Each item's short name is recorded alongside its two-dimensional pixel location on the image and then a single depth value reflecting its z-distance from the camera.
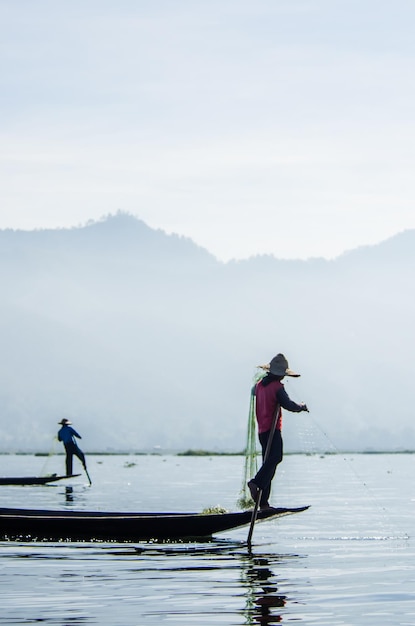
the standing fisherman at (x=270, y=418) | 23.50
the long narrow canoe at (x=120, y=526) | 23.94
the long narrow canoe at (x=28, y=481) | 48.78
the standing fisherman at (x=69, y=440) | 47.62
